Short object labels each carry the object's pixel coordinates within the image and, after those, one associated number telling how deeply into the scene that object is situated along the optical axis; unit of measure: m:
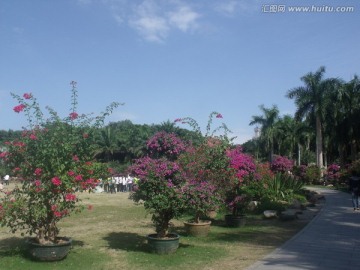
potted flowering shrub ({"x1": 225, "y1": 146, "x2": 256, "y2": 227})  12.52
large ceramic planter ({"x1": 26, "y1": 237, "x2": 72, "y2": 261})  7.90
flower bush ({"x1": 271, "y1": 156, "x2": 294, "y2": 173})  26.84
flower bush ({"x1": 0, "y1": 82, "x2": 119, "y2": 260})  7.93
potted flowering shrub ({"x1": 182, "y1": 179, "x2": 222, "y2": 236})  9.09
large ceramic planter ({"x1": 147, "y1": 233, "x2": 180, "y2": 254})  8.64
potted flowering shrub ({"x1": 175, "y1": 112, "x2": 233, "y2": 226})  11.67
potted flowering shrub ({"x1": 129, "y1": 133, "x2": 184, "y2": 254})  8.70
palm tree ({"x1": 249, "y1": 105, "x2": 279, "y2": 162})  50.69
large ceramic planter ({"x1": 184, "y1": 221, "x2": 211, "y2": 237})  10.96
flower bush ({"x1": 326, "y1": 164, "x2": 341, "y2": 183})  33.85
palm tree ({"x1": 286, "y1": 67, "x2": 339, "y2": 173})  39.53
